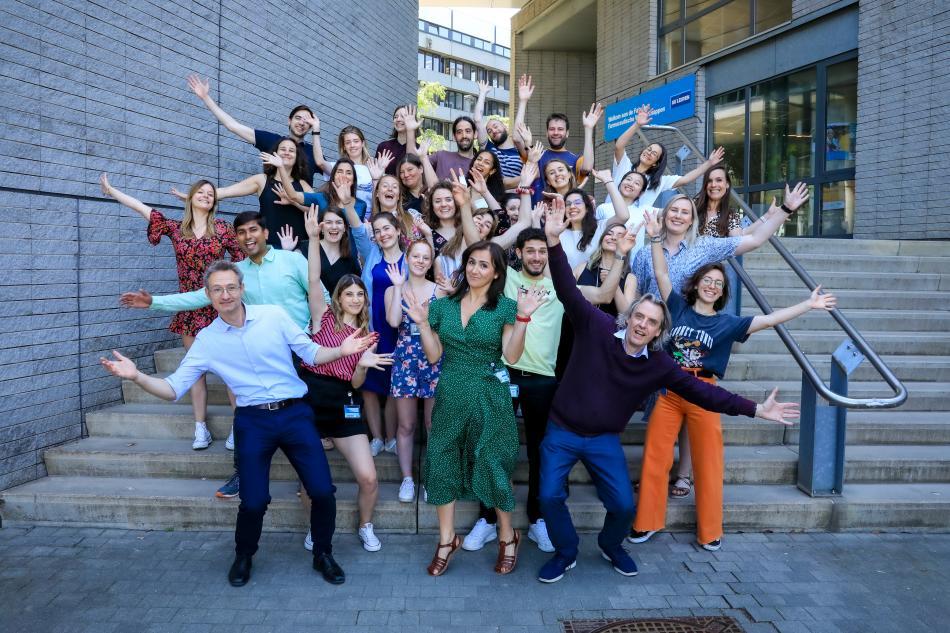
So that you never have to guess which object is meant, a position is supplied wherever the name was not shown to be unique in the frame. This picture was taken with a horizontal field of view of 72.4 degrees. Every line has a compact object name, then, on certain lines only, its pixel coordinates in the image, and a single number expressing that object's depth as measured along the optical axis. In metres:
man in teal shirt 4.41
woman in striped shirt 3.97
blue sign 13.40
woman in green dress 3.78
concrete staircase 4.33
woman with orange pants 4.14
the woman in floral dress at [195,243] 4.81
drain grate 3.26
